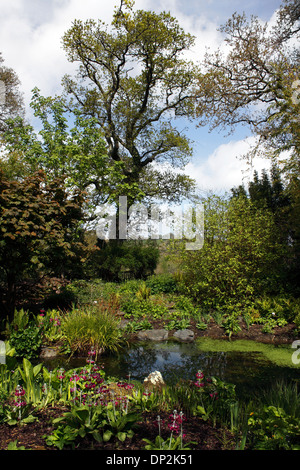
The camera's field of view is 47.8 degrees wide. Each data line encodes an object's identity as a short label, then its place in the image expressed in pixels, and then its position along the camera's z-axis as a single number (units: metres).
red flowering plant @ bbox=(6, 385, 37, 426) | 2.72
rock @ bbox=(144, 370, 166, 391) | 3.69
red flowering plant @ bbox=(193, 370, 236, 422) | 2.85
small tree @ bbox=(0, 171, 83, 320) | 5.86
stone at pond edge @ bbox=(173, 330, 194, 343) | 6.82
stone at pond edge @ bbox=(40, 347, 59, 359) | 5.70
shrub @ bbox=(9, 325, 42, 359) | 5.45
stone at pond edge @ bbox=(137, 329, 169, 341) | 6.91
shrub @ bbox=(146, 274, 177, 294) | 10.60
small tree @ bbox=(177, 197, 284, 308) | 7.97
